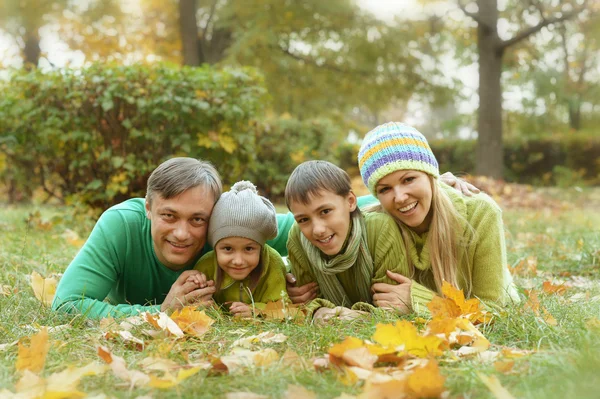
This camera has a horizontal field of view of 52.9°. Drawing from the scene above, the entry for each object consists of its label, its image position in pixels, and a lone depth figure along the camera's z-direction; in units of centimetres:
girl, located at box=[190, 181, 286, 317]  295
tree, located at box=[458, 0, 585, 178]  1260
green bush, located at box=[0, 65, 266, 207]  576
